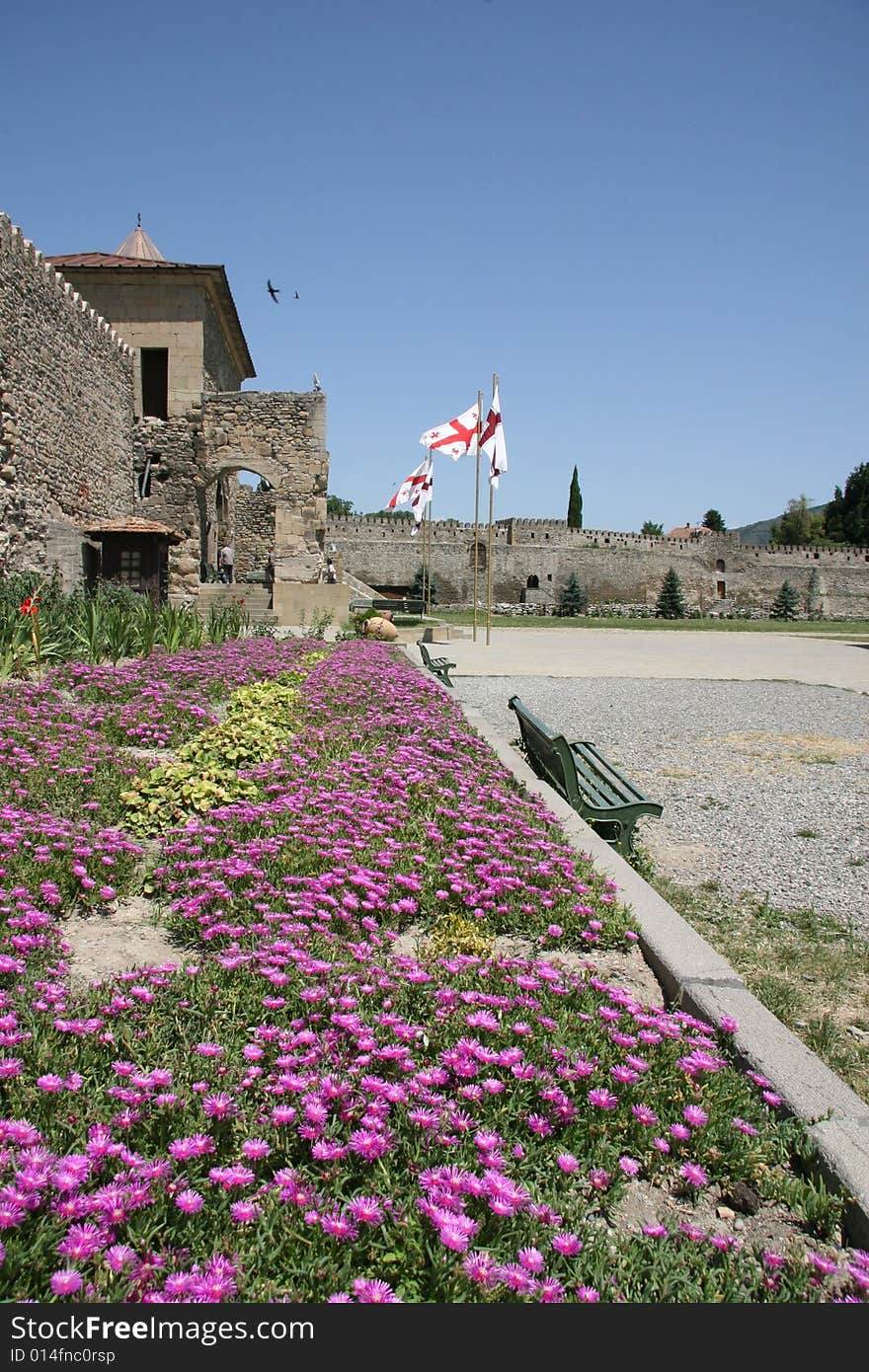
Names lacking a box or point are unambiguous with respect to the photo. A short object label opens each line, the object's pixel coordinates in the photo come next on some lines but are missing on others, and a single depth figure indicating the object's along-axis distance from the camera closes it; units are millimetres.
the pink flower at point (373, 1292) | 1531
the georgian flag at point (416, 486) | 25453
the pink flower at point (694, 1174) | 2018
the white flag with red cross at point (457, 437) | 19562
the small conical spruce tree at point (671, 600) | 58719
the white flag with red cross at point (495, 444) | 18828
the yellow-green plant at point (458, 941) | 3082
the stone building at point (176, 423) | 18125
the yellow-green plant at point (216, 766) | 4371
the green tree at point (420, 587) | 53425
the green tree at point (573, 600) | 56219
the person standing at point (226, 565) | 23422
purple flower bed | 1673
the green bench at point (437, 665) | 11594
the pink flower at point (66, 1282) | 1462
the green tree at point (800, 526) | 82375
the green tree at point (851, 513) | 72625
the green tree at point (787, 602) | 62781
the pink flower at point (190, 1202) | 1705
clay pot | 17281
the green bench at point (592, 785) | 4996
